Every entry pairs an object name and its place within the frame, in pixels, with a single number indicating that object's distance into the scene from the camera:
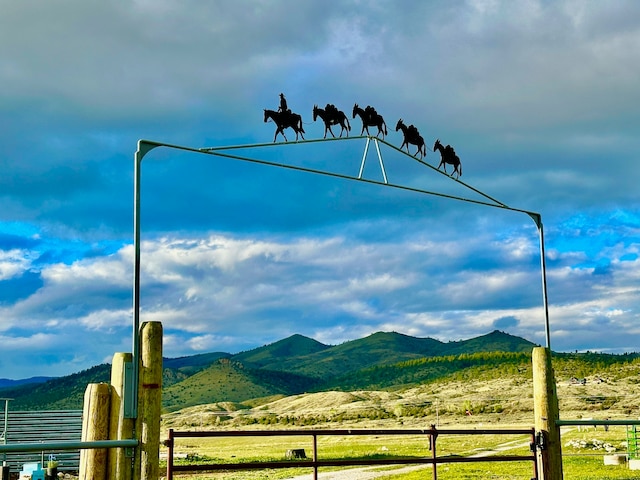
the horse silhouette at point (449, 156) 11.00
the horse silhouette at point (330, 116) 9.51
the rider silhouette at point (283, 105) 8.73
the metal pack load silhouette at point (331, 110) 9.58
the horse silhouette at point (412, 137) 10.60
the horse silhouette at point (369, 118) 9.94
